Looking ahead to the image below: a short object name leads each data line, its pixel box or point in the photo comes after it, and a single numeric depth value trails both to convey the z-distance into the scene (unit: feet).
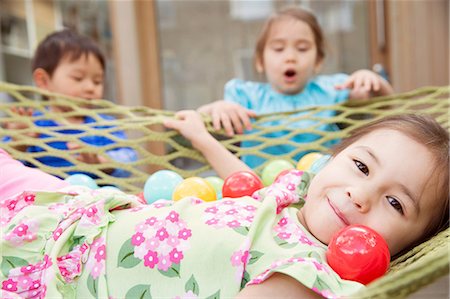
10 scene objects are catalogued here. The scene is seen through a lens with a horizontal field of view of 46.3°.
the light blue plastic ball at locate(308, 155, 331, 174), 2.82
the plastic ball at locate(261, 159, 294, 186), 3.48
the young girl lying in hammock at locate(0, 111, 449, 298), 2.01
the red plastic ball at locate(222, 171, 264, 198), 2.89
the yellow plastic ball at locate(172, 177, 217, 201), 3.00
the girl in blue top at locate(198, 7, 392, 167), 4.20
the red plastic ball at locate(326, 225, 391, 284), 1.97
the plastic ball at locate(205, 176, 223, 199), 3.38
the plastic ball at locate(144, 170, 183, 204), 3.18
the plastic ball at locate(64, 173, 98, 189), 3.25
